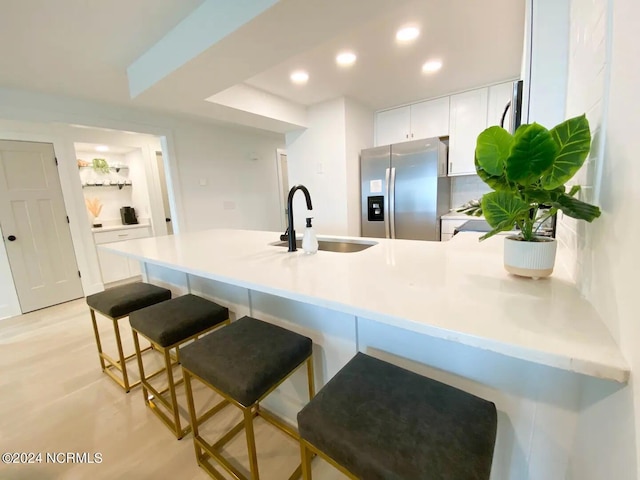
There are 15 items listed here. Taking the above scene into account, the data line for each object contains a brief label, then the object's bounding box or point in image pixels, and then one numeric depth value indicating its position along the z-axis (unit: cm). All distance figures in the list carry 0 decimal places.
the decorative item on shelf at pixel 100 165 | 421
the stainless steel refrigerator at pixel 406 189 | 296
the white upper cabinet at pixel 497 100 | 288
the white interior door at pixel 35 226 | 288
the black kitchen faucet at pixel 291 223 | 139
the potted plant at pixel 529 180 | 58
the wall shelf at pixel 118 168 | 440
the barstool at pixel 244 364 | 90
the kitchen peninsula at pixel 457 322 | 54
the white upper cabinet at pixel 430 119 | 324
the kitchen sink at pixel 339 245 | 178
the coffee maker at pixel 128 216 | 443
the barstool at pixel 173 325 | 127
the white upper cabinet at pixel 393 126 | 351
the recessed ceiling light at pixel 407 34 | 192
